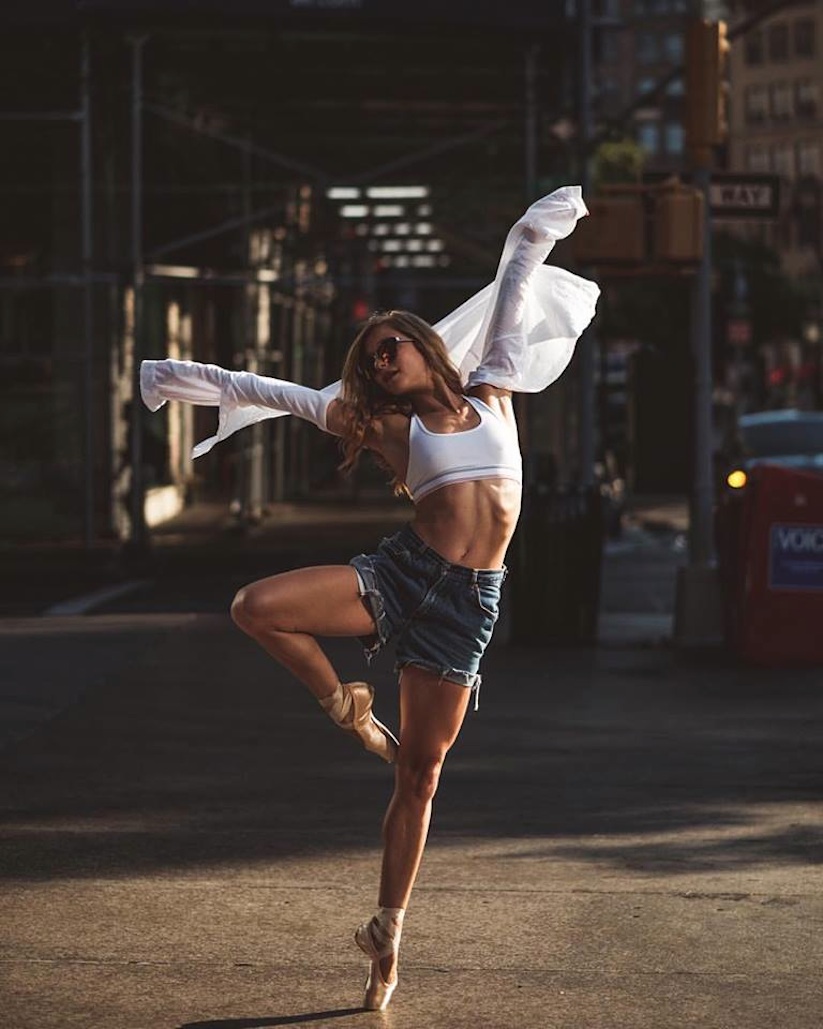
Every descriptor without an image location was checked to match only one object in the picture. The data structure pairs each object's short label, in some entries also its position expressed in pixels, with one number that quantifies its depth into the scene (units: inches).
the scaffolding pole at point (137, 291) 971.9
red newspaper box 569.6
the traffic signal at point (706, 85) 611.2
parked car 1074.7
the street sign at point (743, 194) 633.6
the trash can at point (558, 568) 595.5
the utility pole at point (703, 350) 606.2
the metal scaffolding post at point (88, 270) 973.2
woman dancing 227.3
